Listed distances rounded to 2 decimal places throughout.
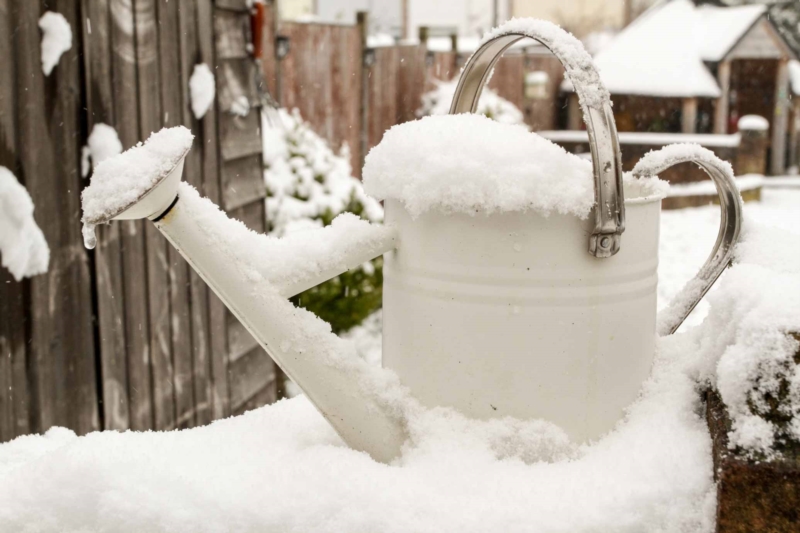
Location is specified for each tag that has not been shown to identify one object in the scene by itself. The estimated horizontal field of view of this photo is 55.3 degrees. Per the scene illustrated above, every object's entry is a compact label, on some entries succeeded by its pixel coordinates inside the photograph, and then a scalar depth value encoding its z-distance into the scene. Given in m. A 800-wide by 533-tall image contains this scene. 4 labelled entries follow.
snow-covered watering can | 0.76
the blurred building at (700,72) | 10.98
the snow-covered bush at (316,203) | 4.12
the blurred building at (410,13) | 14.27
